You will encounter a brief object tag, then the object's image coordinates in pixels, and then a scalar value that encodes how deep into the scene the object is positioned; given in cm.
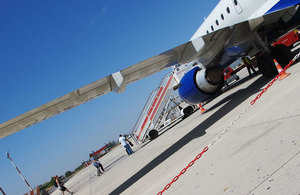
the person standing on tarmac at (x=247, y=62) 1429
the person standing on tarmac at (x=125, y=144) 1675
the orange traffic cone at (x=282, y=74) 763
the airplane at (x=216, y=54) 697
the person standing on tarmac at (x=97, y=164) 1582
